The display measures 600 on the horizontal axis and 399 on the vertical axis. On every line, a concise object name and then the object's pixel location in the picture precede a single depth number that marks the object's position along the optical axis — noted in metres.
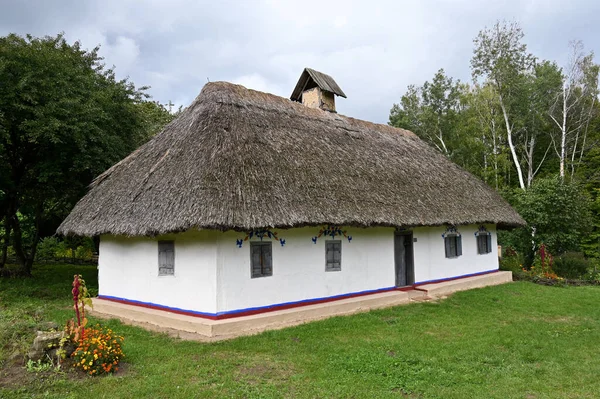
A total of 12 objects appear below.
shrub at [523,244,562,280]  16.09
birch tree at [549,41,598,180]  22.69
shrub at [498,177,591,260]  17.55
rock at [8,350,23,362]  6.01
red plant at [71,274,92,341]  6.61
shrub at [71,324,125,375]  5.84
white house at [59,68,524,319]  8.64
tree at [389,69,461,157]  30.02
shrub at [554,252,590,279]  17.16
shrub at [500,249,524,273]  17.77
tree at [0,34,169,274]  11.30
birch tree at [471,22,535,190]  23.89
